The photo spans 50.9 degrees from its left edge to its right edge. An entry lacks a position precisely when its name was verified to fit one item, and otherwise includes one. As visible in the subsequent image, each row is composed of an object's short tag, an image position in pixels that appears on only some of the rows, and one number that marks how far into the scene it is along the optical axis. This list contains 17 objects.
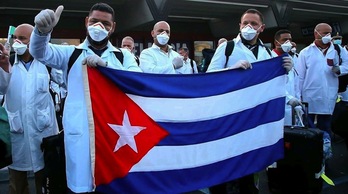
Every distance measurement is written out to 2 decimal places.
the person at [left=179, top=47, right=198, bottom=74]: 7.32
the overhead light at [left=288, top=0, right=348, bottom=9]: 12.23
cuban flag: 2.73
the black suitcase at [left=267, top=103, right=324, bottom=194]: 3.61
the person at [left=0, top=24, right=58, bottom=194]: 3.37
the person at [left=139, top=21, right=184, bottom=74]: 4.89
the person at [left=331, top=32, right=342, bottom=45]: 7.29
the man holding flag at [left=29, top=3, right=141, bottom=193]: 2.63
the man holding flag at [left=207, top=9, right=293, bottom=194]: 3.57
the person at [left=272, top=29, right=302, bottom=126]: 3.99
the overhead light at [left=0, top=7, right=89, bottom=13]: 9.86
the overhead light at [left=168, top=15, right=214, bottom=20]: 12.77
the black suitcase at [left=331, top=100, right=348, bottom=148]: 5.24
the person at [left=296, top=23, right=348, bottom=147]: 5.66
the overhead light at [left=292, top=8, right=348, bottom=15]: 12.86
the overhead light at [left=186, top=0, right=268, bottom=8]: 10.88
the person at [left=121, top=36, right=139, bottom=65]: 7.63
